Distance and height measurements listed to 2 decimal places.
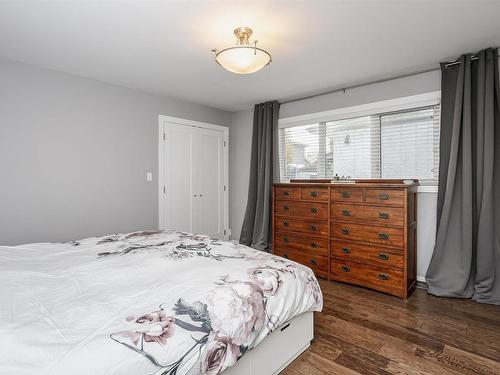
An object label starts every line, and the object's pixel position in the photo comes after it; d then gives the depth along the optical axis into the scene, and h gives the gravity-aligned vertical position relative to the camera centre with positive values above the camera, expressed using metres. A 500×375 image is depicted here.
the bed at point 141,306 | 0.94 -0.53
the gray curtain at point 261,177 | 4.34 +0.11
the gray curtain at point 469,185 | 2.65 -0.01
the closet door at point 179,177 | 4.19 +0.10
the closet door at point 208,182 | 4.57 +0.03
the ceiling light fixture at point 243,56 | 2.14 +0.98
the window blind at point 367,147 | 3.21 +0.48
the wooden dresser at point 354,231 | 2.86 -0.53
